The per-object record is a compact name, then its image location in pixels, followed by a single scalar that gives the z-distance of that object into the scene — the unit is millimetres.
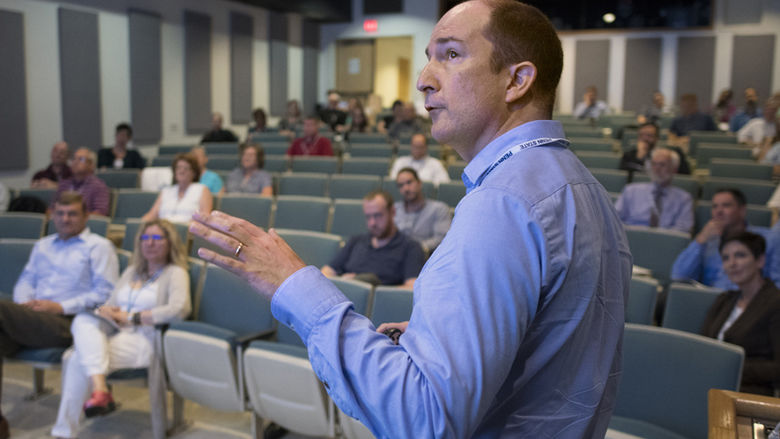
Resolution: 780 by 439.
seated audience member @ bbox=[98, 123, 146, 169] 7161
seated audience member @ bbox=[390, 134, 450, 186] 5957
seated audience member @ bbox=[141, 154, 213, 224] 4793
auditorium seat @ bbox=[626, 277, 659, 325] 2594
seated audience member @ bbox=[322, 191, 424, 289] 3562
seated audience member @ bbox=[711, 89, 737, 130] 10703
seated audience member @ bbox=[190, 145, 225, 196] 5578
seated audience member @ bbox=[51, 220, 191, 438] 2809
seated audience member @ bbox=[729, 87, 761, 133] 9060
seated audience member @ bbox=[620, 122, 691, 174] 5969
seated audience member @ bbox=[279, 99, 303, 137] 10984
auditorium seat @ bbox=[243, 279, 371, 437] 2412
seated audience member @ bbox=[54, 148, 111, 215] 5250
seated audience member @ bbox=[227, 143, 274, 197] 5645
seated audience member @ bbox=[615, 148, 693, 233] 4461
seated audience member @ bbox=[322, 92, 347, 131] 10555
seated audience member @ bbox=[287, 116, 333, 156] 7270
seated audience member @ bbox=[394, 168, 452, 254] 4367
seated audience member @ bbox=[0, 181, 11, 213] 5547
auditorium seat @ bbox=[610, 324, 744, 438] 1967
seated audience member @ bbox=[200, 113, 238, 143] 9125
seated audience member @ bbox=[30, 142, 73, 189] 6204
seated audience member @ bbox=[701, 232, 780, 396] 2271
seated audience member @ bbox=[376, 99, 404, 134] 9172
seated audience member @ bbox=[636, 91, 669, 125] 10000
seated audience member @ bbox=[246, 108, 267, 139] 9930
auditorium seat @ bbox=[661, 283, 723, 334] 2635
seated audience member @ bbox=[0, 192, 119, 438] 3236
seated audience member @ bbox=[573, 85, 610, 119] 11070
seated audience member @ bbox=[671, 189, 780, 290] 3393
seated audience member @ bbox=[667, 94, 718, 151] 8477
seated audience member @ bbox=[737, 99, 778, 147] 7637
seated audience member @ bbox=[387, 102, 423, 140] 9008
